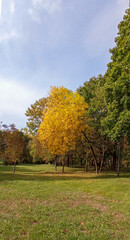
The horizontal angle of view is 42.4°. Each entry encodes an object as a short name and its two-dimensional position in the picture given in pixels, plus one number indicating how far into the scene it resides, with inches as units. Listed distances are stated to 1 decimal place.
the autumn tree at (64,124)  754.2
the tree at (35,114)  1224.2
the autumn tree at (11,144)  826.1
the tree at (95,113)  815.7
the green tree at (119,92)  556.4
